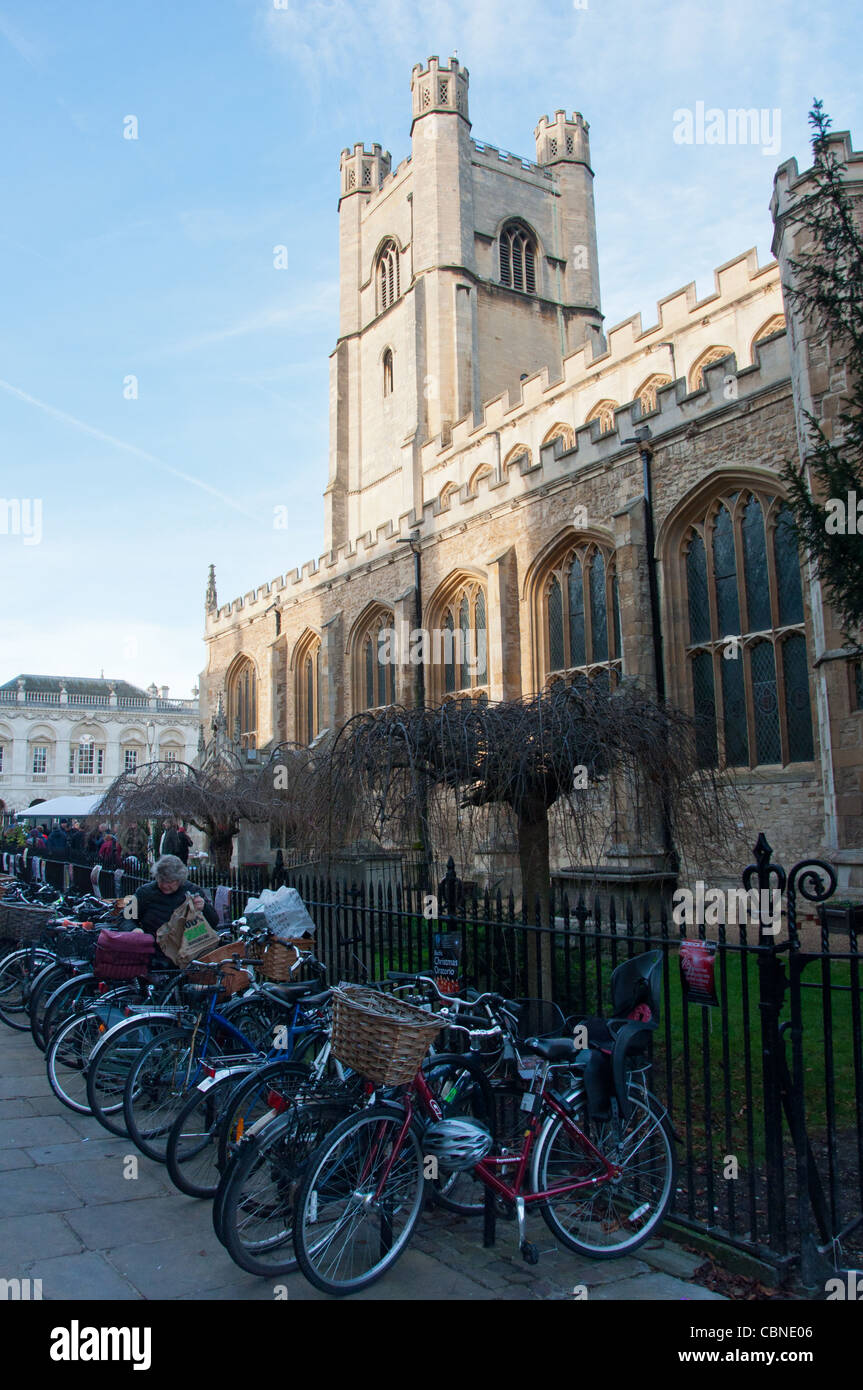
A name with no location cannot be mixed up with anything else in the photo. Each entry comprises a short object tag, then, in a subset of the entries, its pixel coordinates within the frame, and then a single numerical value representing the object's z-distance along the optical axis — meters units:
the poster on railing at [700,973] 4.05
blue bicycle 4.88
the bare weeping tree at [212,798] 14.16
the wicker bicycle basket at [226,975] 5.45
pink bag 6.09
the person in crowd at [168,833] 15.37
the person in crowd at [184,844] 14.55
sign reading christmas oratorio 4.99
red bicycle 3.54
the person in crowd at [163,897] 6.39
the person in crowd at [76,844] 17.26
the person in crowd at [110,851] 16.17
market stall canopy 21.78
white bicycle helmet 3.85
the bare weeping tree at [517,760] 6.35
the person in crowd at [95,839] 19.22
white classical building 53.91
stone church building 13.15
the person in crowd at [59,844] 17.48
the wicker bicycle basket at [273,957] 5.77
